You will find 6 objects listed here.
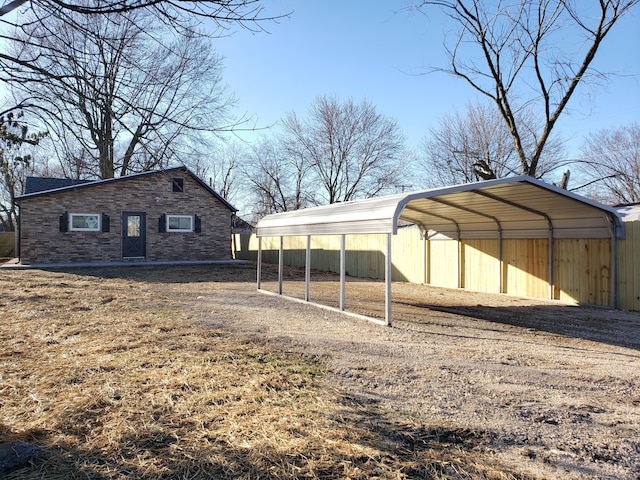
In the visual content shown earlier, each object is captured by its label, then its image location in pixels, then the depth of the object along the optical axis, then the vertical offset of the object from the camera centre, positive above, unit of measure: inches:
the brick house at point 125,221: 629.9 +38.3
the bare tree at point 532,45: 495.5 +263.8
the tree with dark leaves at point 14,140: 152.9 +41.1
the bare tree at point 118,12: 115.7 +69.2
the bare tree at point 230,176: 1315.2 +241.7
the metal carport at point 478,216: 267.6 +27.1
